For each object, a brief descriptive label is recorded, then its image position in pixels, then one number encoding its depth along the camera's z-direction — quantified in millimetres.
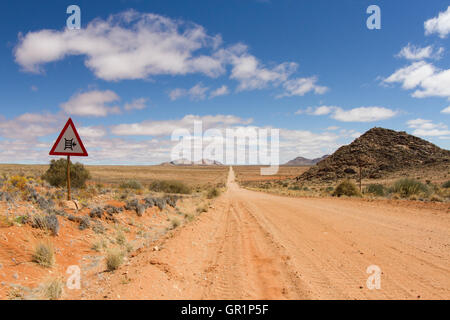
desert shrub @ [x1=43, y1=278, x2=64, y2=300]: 4432
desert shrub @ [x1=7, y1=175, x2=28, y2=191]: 10477
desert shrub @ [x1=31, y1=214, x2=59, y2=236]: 6867
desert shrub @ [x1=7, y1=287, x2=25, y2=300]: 4344
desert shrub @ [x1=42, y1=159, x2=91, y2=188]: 18391
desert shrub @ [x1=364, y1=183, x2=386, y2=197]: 25594
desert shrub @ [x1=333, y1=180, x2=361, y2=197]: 26184
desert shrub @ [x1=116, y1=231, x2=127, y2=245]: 8457
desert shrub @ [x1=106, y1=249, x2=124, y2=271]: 5930
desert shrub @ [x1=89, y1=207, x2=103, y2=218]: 9375
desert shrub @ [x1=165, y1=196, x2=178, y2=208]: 15574
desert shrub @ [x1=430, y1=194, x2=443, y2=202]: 18247
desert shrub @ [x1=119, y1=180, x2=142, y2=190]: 23223
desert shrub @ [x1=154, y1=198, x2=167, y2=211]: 13752
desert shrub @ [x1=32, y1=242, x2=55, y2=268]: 5641
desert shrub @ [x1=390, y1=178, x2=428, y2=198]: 22547
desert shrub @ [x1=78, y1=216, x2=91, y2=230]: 8195
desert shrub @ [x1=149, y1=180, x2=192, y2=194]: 28203
